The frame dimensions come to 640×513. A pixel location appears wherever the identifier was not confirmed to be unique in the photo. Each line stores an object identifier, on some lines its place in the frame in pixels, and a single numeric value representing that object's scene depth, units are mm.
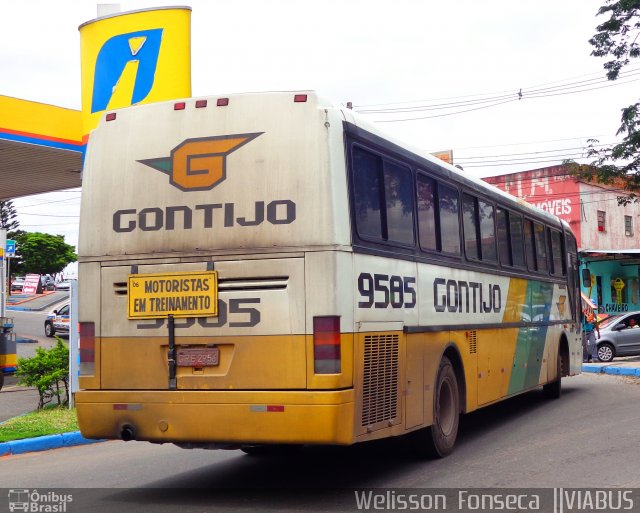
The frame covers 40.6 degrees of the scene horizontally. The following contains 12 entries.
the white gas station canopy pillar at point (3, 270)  20094
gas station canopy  17469
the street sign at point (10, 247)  26331
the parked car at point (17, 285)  73688
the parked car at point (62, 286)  73000
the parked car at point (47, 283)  77725
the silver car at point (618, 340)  25469
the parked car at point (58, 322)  36188
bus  7090
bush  13148
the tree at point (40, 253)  86188
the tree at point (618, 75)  22484
